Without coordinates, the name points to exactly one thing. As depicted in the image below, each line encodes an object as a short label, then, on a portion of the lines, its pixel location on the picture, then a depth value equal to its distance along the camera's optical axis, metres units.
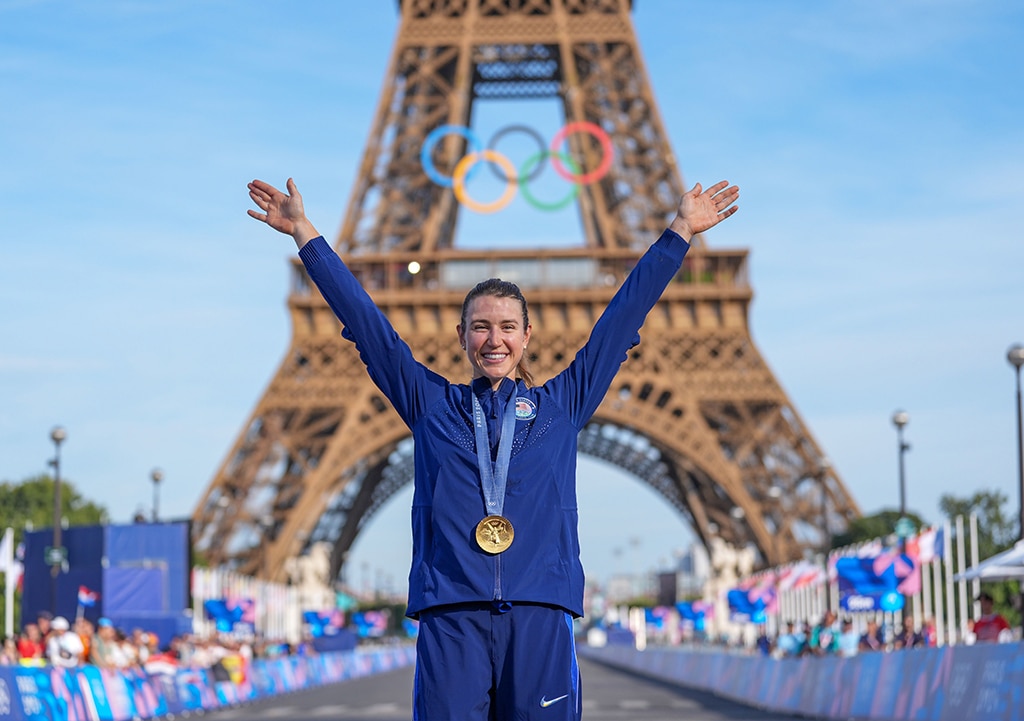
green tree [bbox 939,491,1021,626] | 79.31
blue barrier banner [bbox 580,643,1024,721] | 14.75
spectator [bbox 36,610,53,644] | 22.94
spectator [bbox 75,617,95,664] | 21.58
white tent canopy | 21.34
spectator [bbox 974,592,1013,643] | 19.27
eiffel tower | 52.09
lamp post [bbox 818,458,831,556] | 49.95
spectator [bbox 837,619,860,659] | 25.73
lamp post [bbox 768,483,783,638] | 50.48
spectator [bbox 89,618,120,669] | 21.28
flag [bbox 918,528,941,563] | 32.69
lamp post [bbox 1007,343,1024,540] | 27.22
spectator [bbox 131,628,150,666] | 24.09
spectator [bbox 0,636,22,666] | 21.18
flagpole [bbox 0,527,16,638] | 40.44
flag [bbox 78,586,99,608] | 33.56
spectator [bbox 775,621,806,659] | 31.41
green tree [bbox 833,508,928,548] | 57.94
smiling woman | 4.78
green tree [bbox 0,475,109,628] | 86.31
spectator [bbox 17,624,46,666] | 21.62
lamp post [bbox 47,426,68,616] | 33.09
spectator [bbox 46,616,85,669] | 20.83
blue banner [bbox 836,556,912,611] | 30.12
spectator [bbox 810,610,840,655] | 28.28
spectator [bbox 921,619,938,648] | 26.49
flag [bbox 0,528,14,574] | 41.69
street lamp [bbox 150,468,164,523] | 47.53
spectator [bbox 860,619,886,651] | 27.42
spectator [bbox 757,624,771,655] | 38.22
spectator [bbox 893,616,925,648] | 26.52
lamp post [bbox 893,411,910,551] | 34.78
